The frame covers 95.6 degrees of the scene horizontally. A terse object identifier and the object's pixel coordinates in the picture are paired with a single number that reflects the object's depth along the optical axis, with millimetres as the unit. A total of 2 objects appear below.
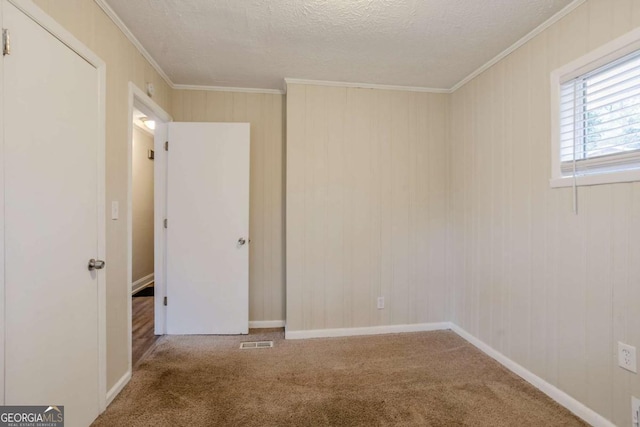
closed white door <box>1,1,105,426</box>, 1190
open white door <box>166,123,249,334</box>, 2812
